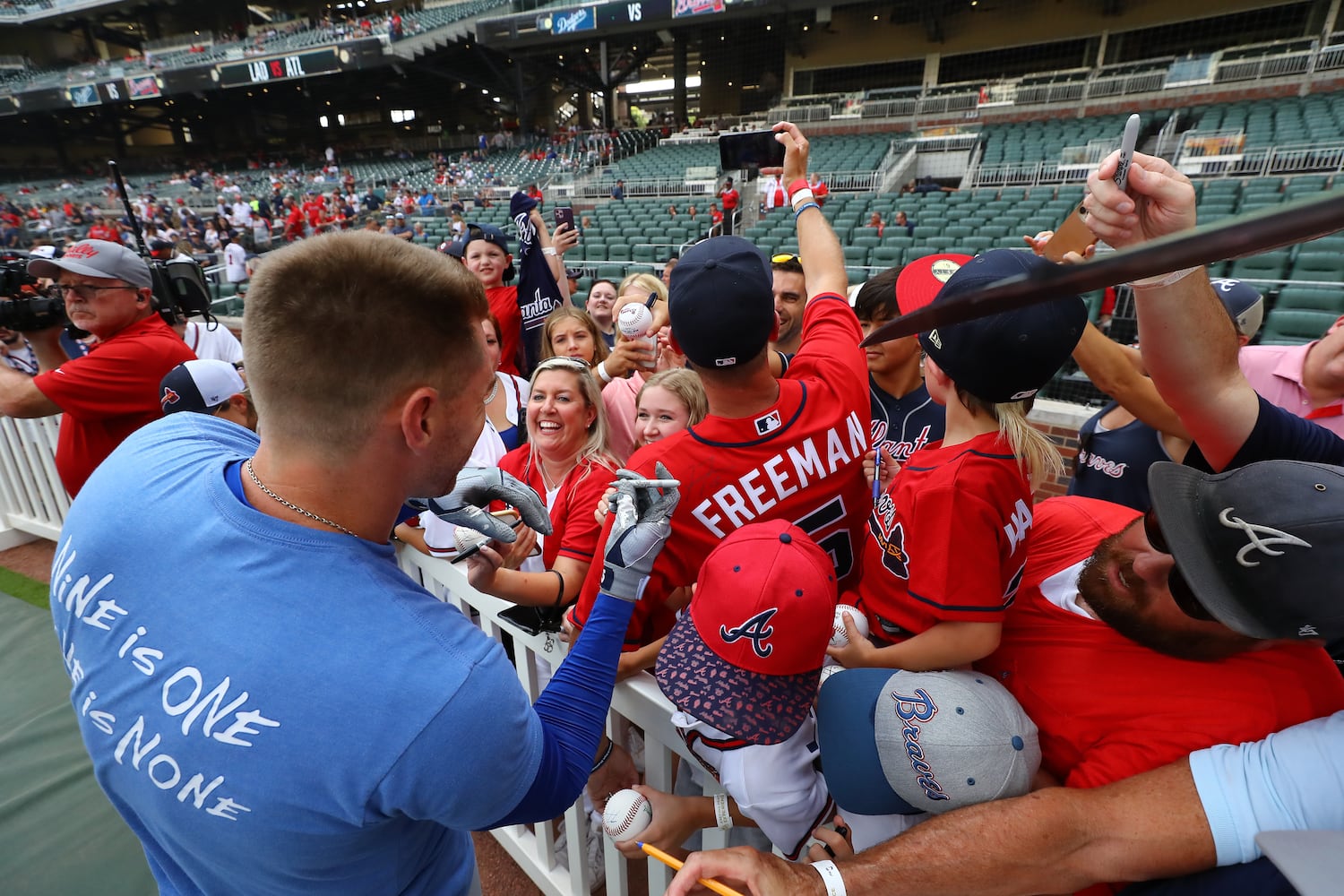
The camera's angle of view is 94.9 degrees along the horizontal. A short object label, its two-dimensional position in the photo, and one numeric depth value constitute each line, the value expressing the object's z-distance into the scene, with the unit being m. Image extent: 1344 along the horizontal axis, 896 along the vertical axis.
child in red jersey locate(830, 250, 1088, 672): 1.17
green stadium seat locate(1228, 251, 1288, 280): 6.40
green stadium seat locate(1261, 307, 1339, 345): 4.83
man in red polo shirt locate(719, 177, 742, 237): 10.33
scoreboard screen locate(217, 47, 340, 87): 24.25
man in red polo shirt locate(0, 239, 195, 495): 2.46
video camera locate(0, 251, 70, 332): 2.65
